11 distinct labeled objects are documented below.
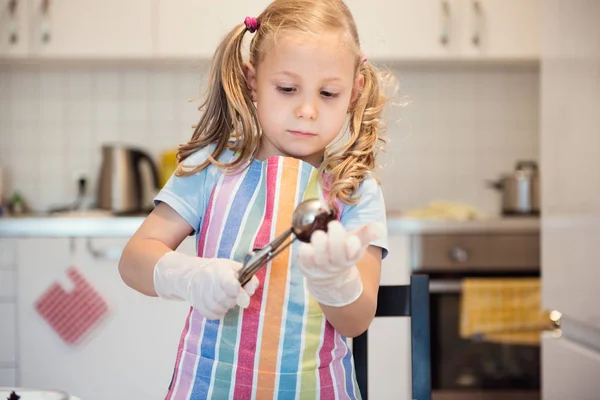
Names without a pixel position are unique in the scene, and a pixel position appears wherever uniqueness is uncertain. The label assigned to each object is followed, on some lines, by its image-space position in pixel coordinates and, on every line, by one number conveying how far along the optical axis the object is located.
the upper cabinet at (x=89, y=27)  2.34
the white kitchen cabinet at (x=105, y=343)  2.10
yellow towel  2.17
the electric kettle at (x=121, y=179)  2.47
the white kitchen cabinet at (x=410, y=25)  2.36
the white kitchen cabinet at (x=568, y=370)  1.46
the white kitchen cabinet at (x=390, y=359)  2.13
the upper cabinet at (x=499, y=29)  2.40
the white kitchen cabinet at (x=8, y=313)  2.11
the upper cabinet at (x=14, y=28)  2.32
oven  2.20
